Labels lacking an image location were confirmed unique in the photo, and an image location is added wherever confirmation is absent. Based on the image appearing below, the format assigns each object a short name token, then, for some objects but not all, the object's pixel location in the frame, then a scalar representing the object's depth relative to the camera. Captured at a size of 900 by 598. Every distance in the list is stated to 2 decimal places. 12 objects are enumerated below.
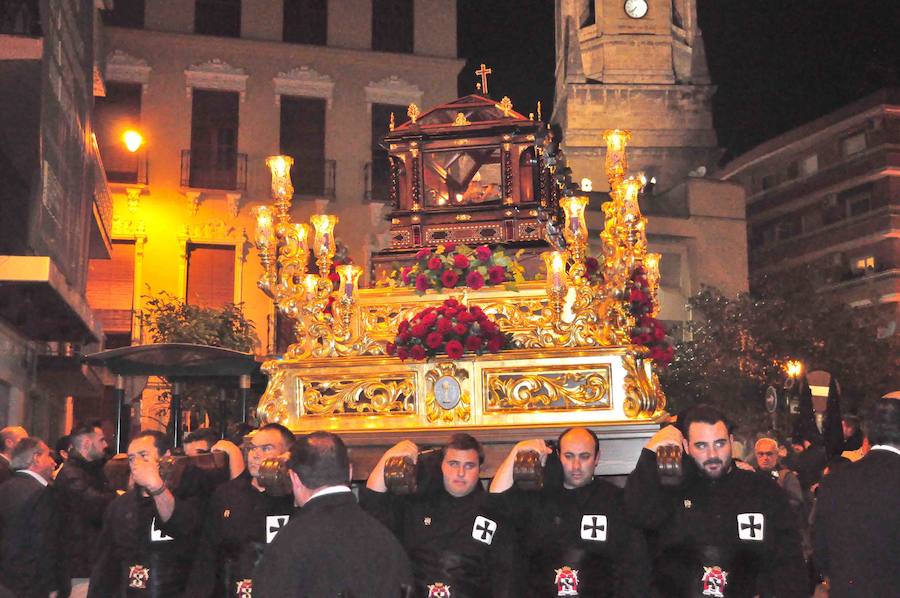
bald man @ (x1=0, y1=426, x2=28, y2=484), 8.62
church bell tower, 47.00
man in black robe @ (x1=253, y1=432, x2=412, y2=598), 4.23
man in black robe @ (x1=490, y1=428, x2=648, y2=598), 6.29
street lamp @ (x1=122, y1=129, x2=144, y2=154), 19.45
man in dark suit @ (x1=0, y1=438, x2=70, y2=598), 7.69
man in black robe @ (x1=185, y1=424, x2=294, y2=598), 6.63
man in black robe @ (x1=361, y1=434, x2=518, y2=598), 6.38
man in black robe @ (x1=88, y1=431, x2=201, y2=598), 6.80
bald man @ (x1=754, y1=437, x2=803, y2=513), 9.80
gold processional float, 8.84
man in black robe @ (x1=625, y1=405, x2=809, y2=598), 5.92
